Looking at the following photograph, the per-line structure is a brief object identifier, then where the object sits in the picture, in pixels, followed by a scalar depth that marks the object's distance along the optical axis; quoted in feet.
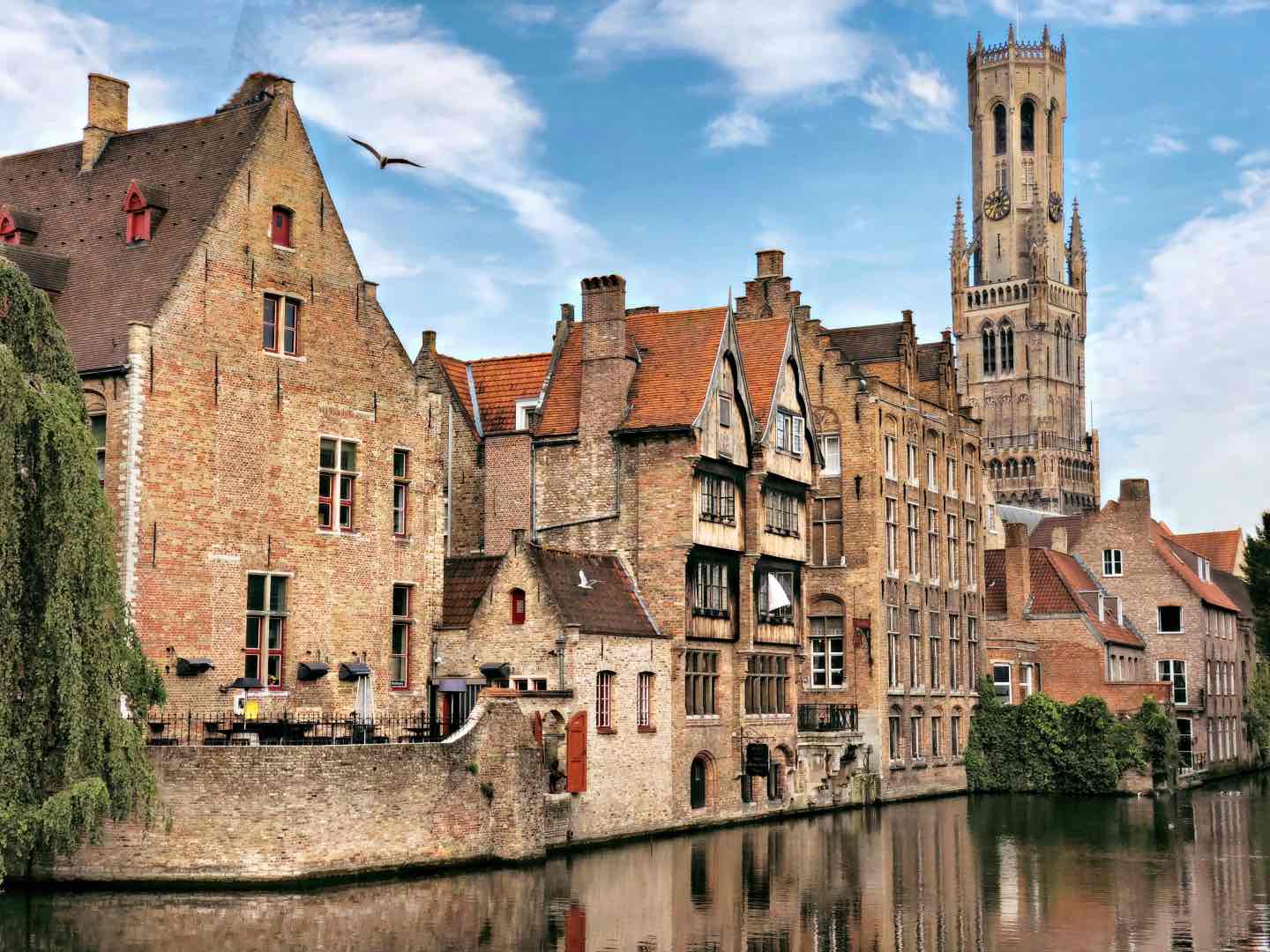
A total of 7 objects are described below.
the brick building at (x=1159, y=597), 233.55
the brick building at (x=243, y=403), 119.03
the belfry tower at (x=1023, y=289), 580.30
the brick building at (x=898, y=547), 183.52
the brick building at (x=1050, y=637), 208.44
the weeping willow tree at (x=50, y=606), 85.66
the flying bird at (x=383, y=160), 122.42
